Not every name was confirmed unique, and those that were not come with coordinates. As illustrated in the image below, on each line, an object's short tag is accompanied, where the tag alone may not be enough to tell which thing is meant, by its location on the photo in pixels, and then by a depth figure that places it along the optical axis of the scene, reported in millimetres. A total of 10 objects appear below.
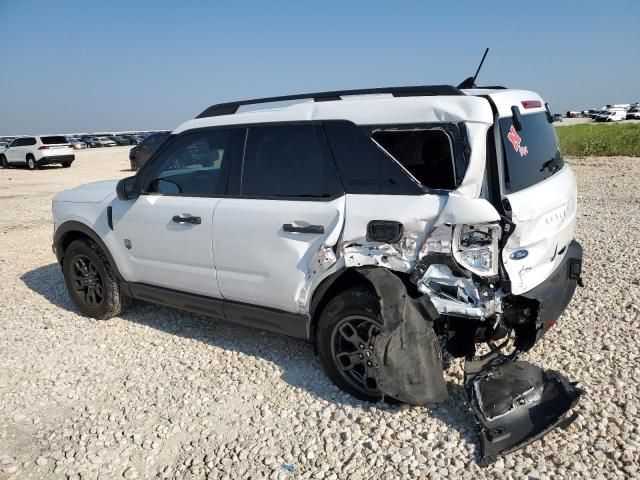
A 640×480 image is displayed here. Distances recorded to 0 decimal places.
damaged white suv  2936
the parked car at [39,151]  25672
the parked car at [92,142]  57500
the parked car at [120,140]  59906
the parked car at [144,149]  16484
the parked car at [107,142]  58575
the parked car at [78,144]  53812
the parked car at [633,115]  69631
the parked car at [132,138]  60188
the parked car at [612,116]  66138
